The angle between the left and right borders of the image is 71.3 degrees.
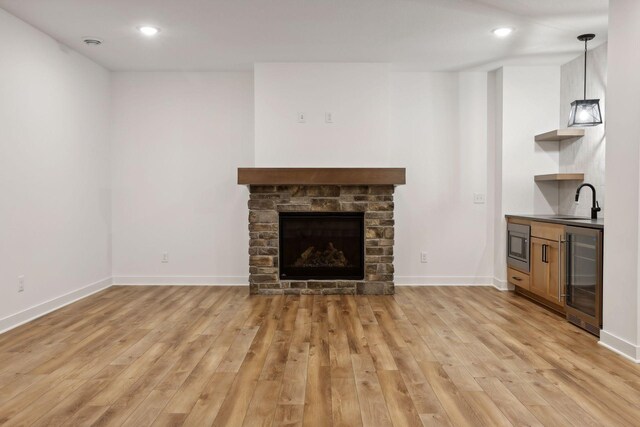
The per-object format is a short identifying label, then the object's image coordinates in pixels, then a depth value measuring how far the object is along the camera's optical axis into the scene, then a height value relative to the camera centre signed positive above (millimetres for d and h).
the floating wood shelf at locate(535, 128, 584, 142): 4535 +691
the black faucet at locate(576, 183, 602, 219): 4133 -51
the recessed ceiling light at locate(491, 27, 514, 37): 3953 +1523
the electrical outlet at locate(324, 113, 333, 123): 5027 +943
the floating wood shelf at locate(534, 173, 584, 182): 4508 +248
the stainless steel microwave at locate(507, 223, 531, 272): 4582 -485
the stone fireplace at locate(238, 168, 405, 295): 4934 -309
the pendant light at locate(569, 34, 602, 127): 4023 +802
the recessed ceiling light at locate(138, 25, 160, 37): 3938 +1539
